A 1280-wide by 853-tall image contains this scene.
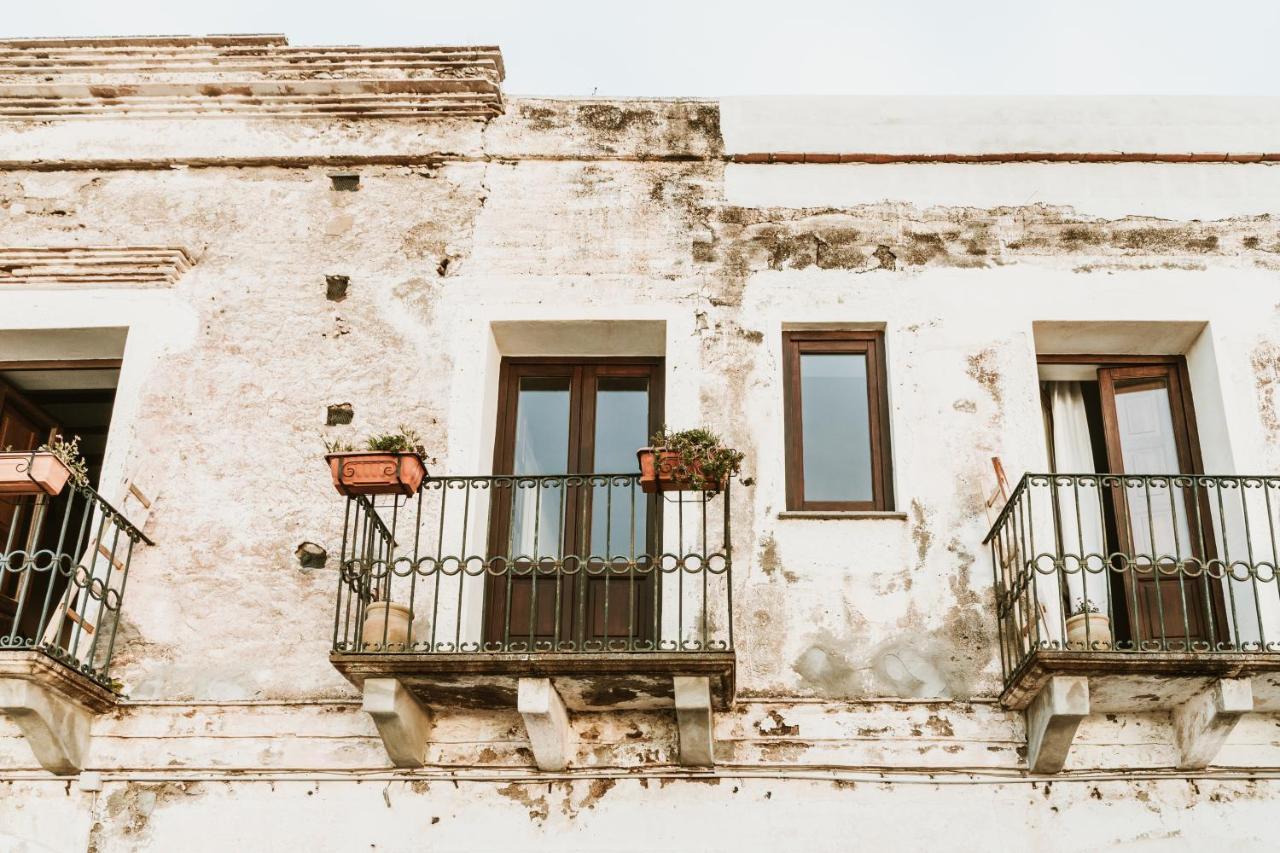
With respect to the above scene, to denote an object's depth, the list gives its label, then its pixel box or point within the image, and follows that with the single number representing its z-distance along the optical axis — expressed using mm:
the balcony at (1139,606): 7383
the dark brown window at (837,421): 8742
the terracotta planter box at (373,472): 7812
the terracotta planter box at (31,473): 7699
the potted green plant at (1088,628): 7570
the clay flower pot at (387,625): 7792
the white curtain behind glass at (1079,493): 8656
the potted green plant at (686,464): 7742
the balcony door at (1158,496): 8578
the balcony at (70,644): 7441
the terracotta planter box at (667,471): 7742
